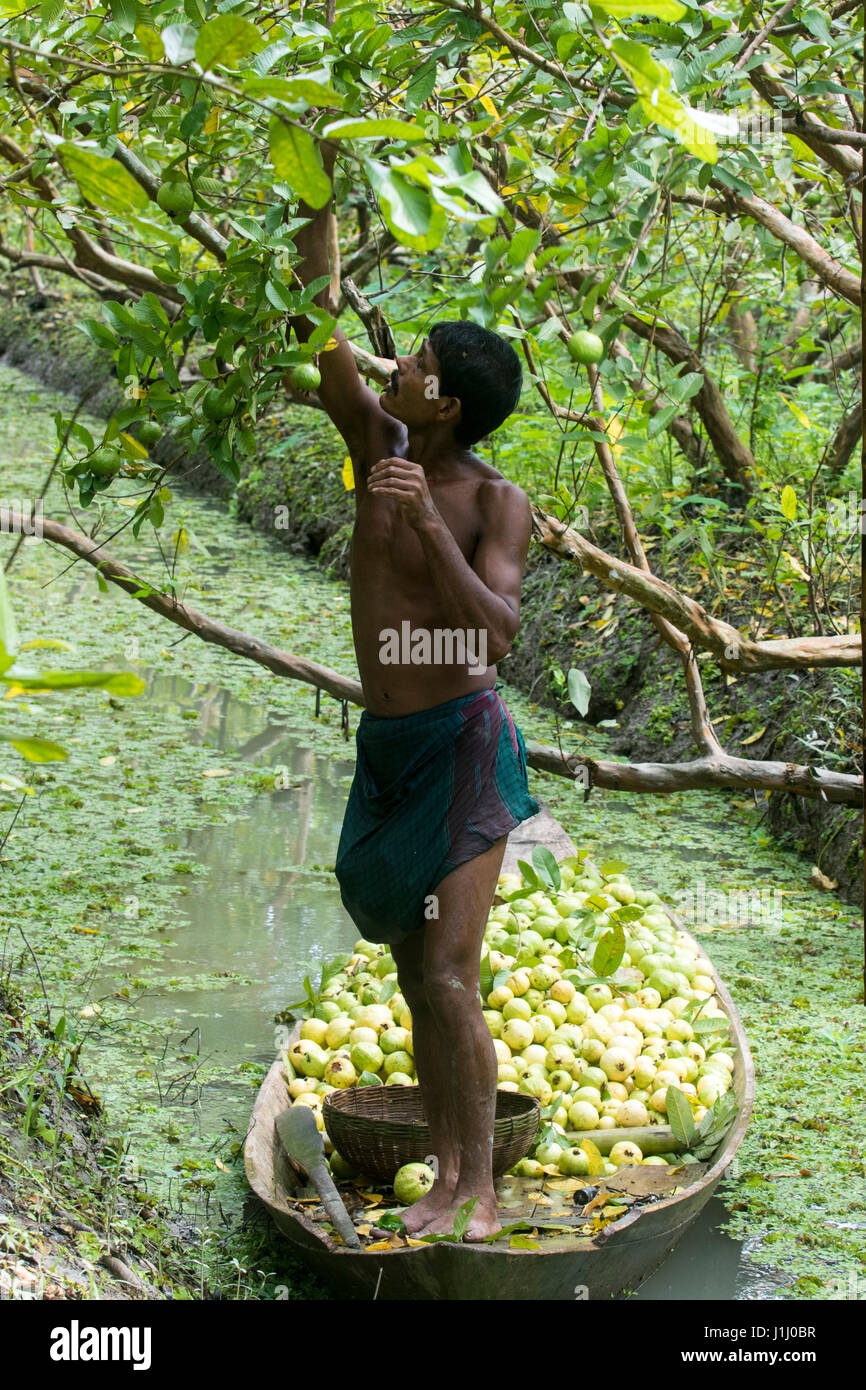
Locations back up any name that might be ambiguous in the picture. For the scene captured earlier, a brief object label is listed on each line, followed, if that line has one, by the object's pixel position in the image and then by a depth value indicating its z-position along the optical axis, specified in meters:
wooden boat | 4.23
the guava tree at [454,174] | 2.61
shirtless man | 4.54
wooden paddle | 4.67
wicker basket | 5.16
